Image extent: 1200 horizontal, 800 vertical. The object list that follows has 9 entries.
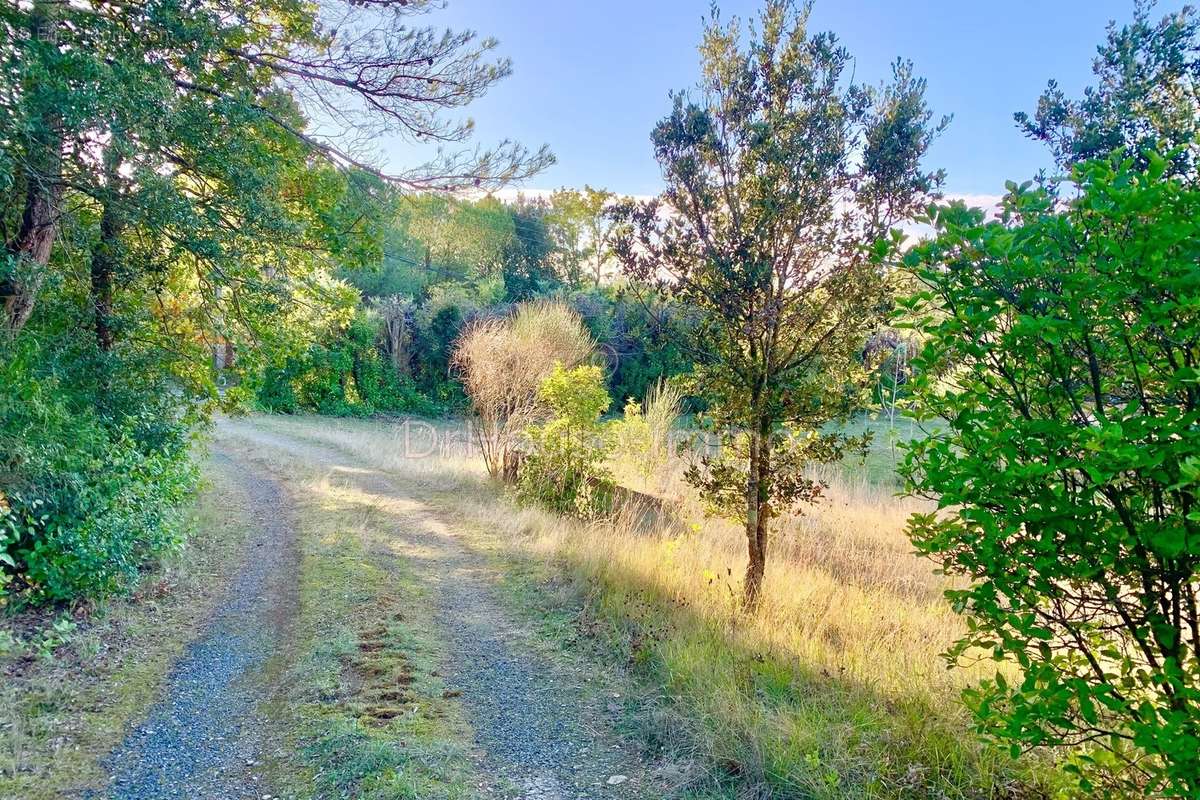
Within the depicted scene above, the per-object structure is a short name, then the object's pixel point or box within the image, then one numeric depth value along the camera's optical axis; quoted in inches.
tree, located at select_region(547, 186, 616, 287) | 1402.6
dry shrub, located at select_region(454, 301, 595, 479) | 495.2
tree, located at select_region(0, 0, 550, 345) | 174.2
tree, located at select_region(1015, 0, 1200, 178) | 208.8
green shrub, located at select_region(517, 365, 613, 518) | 387.5
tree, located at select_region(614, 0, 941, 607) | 197.2
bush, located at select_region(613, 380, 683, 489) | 429.4
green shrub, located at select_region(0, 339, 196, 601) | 193.0
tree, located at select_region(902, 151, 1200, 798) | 76.7
